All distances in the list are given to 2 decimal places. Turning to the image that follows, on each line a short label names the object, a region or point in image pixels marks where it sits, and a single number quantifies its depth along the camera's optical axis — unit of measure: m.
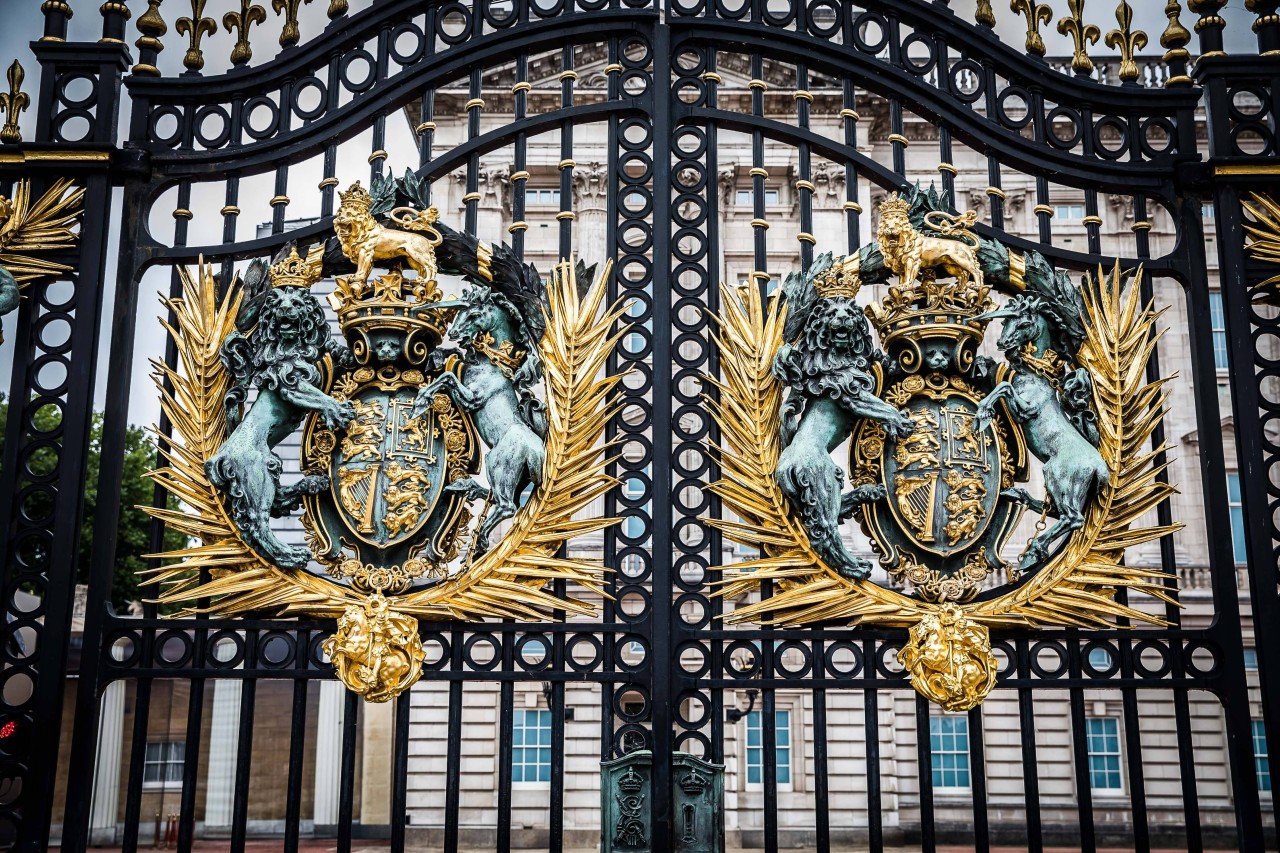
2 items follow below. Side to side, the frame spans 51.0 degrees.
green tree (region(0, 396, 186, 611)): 22.12
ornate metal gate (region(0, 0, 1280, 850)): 7.07
